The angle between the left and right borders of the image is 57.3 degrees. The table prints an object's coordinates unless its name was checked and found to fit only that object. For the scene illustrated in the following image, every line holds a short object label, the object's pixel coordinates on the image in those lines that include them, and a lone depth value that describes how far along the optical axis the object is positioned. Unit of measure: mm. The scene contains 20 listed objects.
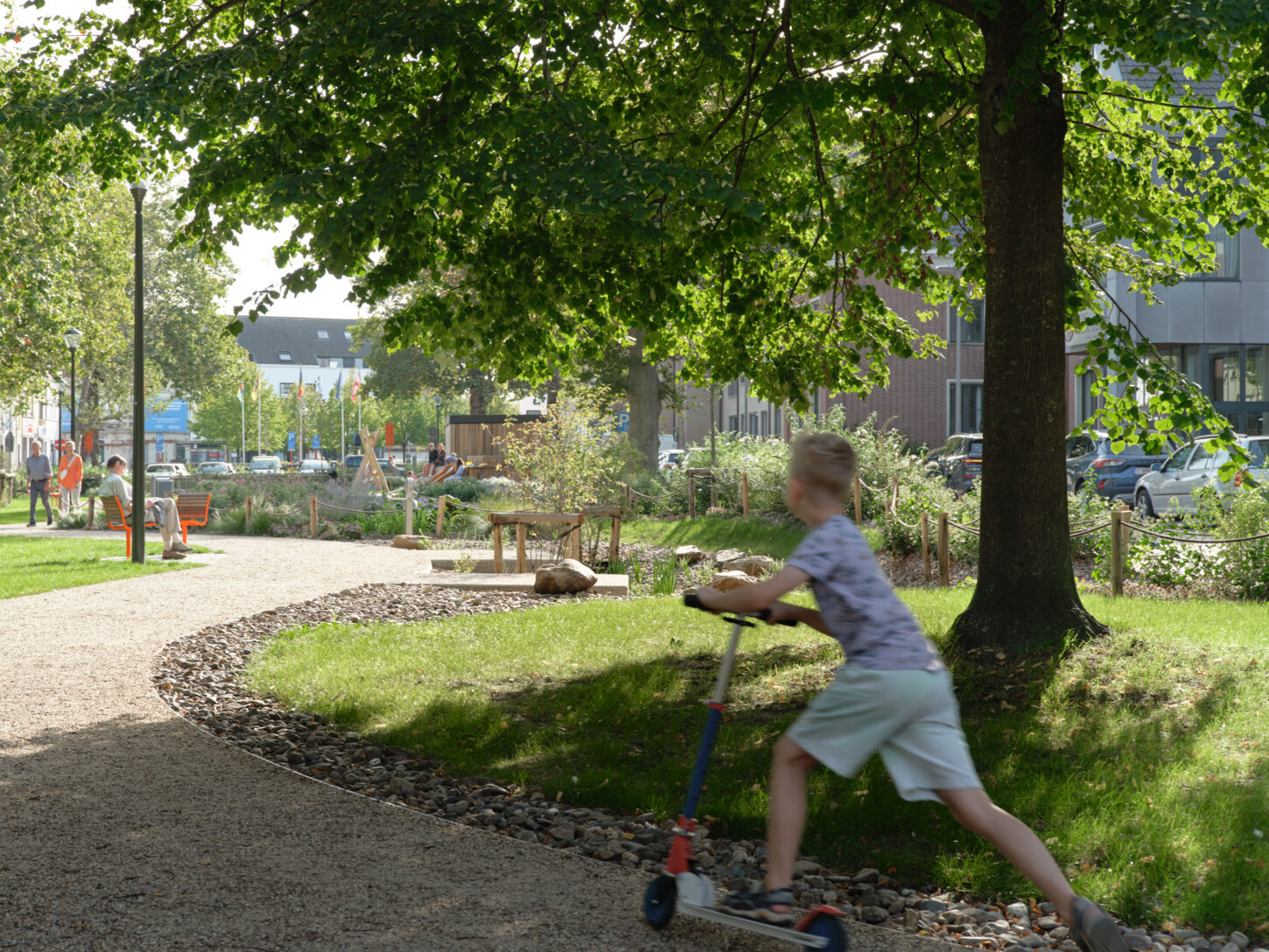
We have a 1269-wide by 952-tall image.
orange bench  19742
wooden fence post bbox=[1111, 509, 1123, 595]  11242
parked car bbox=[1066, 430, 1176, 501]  23406
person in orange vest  27594
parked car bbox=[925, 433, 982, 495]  25922
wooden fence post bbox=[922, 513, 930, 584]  13734
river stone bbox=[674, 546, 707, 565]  15914
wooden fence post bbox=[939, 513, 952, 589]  12641
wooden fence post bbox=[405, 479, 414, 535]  20953
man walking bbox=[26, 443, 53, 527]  26438
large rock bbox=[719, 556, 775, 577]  13680
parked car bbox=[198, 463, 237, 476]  57238
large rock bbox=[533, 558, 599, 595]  12953
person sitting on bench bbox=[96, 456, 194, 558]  17547
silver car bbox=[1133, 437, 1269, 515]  19500
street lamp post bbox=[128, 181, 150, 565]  15773
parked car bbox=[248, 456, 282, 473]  69938
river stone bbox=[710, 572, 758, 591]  11898
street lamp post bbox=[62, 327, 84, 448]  26438
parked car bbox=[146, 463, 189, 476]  48125
